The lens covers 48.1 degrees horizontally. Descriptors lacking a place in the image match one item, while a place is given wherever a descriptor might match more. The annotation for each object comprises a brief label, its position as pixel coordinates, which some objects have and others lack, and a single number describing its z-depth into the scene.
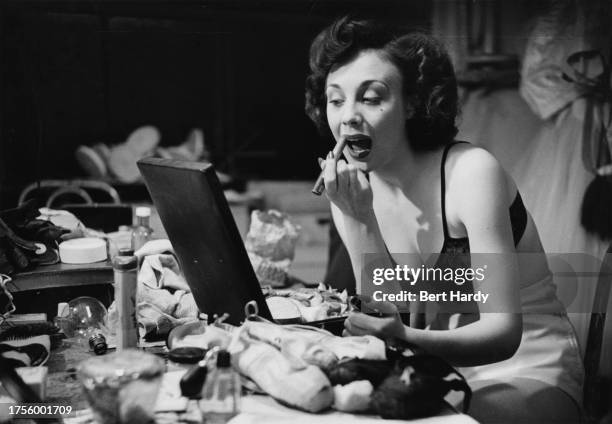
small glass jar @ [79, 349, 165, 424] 1.11
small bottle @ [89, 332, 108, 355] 1.53
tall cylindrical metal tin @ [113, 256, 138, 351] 1.42
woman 1.66
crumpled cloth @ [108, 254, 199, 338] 1.65
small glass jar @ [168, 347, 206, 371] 1.41
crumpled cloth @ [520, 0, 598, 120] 2.73
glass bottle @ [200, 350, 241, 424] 1.18
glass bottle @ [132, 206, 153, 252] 2.27
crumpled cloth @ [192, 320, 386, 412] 1.19
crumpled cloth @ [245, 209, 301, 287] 2.37
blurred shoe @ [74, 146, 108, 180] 3.98
